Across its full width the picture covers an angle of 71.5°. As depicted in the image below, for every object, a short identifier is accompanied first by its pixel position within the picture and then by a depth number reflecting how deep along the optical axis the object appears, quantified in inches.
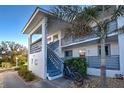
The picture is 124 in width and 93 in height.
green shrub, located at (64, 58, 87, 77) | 232.9
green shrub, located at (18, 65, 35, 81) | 243.5
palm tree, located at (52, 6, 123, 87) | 153.3
